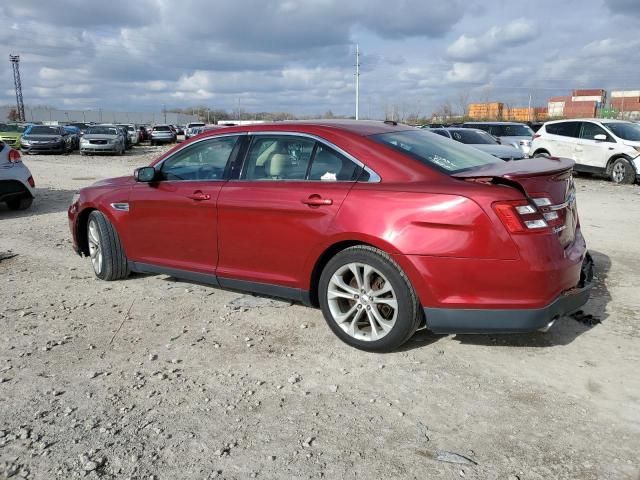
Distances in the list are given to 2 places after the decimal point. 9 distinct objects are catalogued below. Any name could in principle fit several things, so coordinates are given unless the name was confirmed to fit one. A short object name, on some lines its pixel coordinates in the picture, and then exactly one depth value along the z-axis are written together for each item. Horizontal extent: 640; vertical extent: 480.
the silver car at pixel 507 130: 18.73
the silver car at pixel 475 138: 13.82
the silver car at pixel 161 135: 41.19
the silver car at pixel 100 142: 27.20
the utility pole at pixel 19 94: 84.38
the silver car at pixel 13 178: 9.55
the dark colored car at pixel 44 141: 27.50
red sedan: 3.47
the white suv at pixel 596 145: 14.74
